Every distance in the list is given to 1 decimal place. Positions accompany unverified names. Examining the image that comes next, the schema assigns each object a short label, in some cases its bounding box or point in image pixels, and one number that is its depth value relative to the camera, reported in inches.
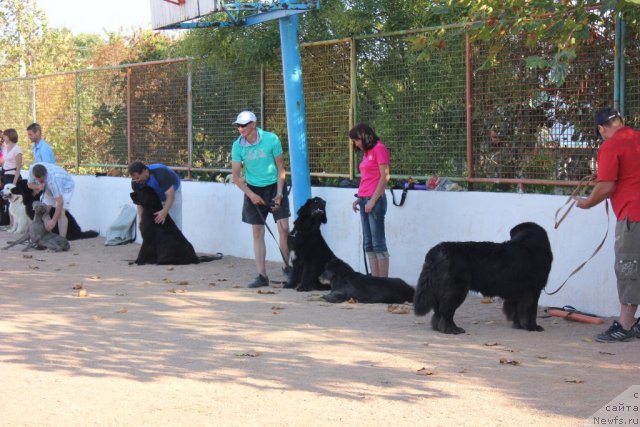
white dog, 639.1
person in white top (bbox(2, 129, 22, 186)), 692.1
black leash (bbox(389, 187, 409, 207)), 437.7
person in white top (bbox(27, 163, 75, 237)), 588.7
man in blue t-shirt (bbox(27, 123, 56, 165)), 655.8
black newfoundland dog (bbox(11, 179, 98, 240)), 611.5
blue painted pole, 467.8
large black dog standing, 319.9
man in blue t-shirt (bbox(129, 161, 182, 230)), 510.0
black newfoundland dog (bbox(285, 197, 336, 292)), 416.2
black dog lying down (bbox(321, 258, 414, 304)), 385.1
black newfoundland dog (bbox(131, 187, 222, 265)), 512.1
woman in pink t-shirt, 402.6
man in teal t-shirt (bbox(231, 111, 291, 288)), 437.4
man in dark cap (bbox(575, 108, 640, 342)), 299.9
